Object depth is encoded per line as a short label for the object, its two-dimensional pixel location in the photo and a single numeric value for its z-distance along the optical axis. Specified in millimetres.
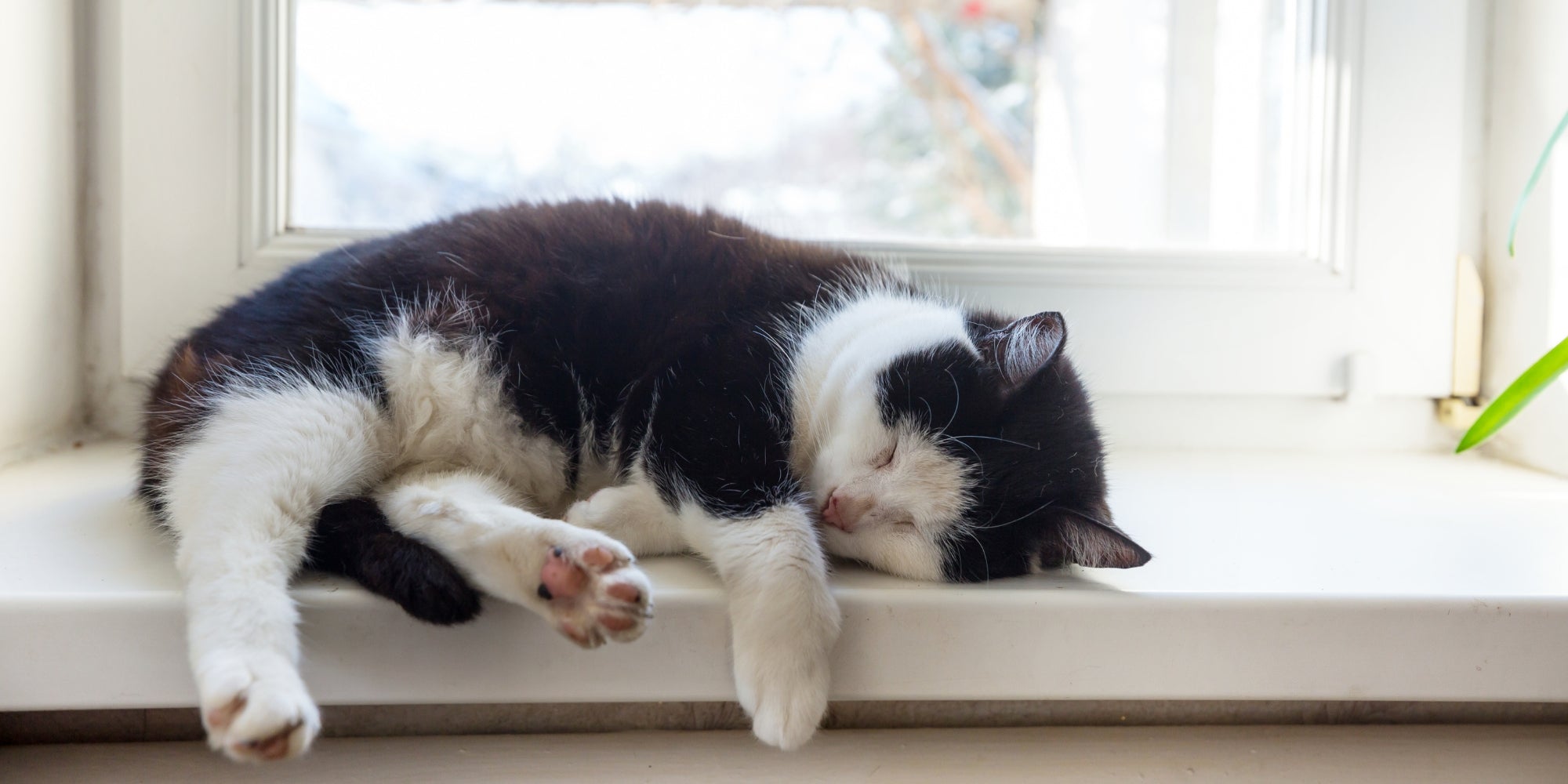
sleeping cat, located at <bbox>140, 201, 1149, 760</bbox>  706
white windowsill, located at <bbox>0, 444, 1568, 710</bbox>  703
